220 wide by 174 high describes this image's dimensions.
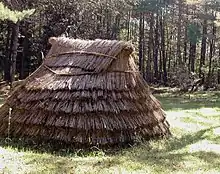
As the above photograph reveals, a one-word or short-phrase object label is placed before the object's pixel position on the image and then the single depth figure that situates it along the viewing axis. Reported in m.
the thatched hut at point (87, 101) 9.34
